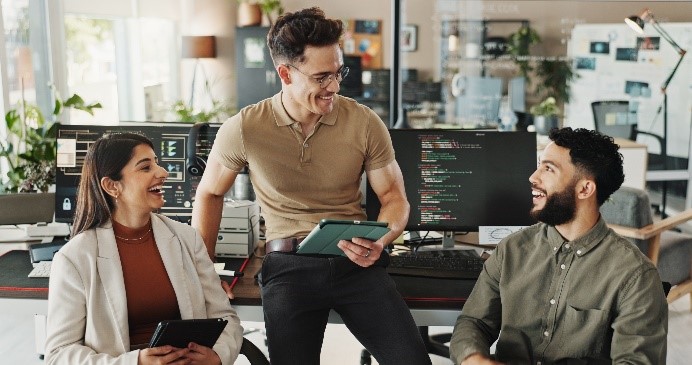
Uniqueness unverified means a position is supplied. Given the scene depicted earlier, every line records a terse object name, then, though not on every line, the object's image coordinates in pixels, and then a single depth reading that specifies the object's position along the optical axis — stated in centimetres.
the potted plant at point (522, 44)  644
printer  305
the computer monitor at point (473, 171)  308
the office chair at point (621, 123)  647
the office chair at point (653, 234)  423
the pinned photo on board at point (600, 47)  639
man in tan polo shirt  248
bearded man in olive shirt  218
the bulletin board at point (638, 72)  630
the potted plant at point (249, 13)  693
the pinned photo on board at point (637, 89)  639
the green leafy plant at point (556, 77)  648
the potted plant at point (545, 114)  656
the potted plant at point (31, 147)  370
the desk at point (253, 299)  262
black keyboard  286
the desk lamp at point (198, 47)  717
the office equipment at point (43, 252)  298
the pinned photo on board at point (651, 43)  630
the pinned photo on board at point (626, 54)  635
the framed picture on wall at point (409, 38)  652
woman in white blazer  221
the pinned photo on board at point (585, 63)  646
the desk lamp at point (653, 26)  627
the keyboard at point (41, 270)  285
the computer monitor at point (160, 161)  323
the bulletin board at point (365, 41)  659
